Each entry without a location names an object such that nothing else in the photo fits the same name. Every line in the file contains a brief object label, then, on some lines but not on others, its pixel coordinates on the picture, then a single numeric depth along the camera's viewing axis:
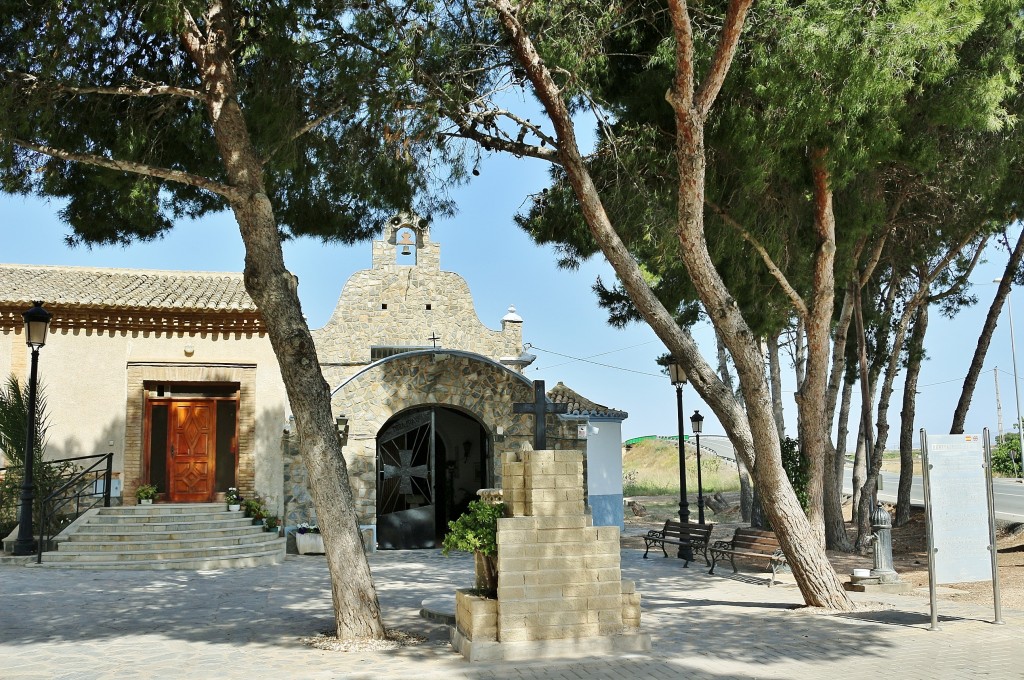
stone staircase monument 7.03
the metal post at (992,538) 8.10
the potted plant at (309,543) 15.13
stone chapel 15.54
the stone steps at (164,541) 13.29
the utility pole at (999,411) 45.18
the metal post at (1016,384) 31.28
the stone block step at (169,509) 14.76
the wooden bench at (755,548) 11.41
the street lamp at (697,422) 17.28
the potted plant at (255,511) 15.39
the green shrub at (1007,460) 34.84
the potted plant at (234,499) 15.52
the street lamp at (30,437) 12.15
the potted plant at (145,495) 15.24
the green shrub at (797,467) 12.54
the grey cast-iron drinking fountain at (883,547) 10.25
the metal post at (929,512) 7.89
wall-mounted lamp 15.74
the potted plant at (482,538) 7.29
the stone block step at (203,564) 12.93
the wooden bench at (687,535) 13.08
